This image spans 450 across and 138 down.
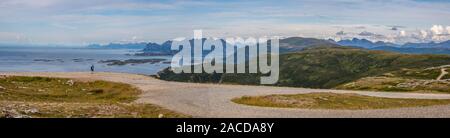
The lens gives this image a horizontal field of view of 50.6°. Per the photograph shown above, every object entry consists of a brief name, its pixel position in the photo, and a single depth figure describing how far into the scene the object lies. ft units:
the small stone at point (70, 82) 318.24
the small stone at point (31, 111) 149.85
